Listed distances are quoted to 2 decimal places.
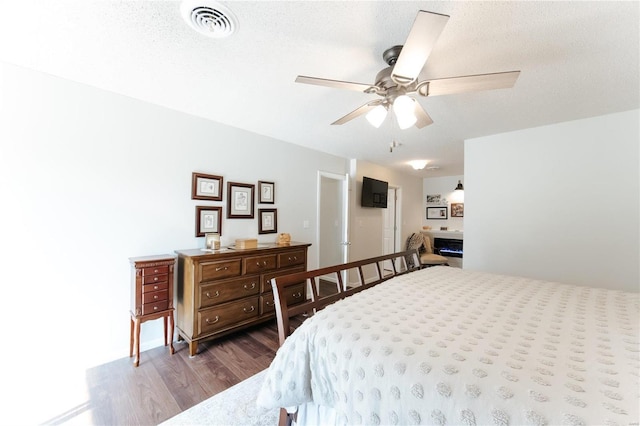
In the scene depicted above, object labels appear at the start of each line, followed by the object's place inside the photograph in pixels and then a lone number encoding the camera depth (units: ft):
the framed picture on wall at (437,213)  20.32
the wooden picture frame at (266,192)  10.52
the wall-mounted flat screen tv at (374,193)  15.03
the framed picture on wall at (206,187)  8.65
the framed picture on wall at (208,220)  8.82
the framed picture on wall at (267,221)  10.57
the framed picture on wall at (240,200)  9.61
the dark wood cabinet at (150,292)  6.86
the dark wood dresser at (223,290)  7.45
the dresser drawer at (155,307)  6.97
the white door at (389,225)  18.62
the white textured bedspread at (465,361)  2.34
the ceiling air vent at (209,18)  3.91
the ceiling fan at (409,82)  3.58
